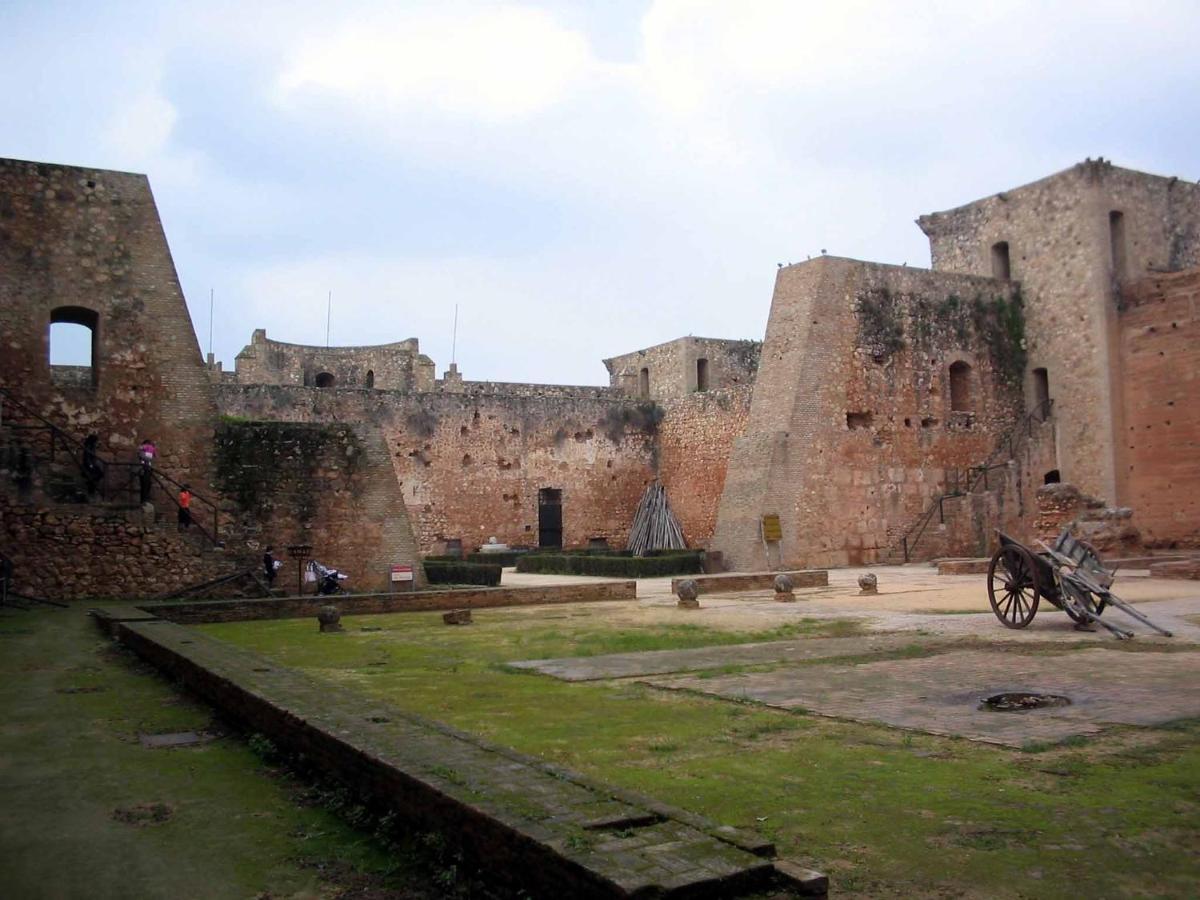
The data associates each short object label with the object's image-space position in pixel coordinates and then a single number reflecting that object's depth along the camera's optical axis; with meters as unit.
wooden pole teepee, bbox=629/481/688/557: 28.88
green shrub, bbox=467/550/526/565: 26.92
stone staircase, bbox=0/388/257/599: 15.30
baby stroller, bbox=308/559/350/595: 16.34
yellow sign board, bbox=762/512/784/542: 22.70
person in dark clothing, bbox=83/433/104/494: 16.36
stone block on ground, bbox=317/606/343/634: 12.04
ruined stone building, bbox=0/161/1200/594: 17.27
